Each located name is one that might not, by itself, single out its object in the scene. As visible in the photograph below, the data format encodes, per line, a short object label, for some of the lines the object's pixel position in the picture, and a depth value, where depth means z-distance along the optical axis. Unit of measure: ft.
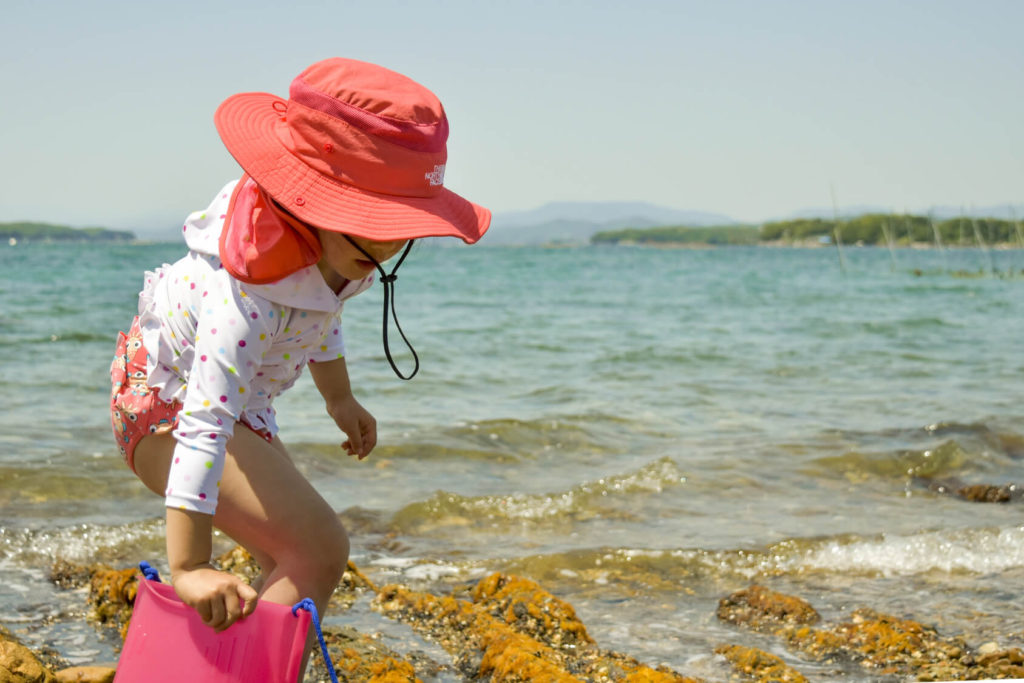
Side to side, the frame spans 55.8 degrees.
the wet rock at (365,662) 8.56
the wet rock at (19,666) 7.65
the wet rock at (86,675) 8.22
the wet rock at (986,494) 17.03
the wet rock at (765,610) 10.93
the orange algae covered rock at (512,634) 8.61
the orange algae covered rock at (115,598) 10.22
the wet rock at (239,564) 11.58
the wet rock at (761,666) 9.14
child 5.88
